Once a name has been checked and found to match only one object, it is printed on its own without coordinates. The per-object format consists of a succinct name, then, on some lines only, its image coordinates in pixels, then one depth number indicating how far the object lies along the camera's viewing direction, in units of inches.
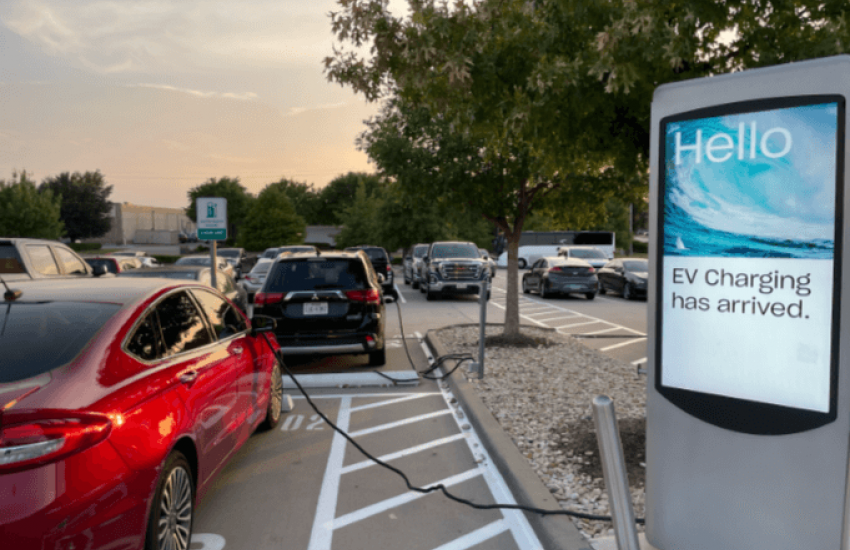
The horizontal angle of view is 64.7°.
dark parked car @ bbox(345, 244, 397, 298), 938.7
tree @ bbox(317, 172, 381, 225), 4223.2
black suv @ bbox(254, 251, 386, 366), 353.4
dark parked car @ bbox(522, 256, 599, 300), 908.0
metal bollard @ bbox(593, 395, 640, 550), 109.5
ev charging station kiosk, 109.1
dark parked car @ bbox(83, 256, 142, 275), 647.5
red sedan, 101.2
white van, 2001.7
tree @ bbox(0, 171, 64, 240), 2308.1
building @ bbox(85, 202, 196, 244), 4416.8
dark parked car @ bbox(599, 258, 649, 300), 887.1
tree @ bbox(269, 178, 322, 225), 4330.7
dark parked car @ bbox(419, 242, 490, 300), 873.5
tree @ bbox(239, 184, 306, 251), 2763.3
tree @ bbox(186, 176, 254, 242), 3737.7
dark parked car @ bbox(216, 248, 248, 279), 1384.6
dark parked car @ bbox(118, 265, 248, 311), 433.7
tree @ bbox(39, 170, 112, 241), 3142.2
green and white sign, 467.2
